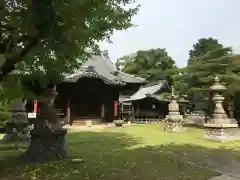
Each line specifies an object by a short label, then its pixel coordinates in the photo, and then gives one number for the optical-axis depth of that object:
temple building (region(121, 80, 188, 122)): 25.01
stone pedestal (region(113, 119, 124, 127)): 17.45
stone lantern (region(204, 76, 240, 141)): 10.20
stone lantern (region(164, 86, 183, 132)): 14.19
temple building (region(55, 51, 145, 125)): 17.91
